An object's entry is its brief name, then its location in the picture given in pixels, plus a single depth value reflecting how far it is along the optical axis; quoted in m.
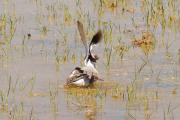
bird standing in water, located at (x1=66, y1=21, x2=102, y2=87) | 19.11
